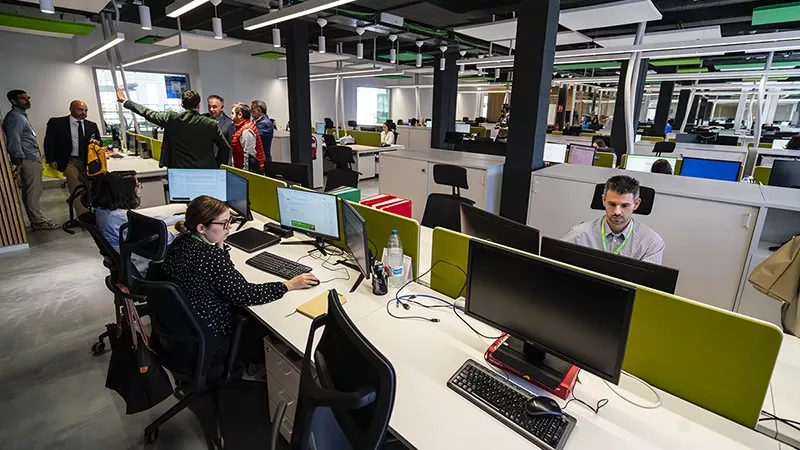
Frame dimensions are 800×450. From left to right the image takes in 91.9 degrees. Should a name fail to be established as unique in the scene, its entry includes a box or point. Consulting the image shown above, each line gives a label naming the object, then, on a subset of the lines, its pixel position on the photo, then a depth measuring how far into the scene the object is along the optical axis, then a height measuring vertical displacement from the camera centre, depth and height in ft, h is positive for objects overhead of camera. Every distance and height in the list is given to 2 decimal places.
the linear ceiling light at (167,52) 16.26 +3.13
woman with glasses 5.72 -2.15
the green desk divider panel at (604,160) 17.74 -1.05
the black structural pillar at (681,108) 38.45 +3.08
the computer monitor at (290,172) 11.55 -1.35
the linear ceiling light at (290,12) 10.33 +3.36
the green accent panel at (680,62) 22.77 +4.52
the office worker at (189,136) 12.46 -0.38
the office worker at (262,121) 16.14 +0.20
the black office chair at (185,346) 5.38 -3.37
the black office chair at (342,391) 2.69 -1.94
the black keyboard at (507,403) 3.72 -2.78
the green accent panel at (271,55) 27.04 +4.95
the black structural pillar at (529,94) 10.78 +1.13
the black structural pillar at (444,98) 25.16 +2.14
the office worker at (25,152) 14.70 -1.28
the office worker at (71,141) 15.60 -0.84
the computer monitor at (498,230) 5.75 -1.50
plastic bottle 6.80 -2.22
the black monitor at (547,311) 3.89 -1.93
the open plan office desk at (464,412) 3.72 -2.83
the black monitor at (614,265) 4.47 -1.54
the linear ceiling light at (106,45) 13.92 +3.04
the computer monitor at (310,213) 7.98 -1.79
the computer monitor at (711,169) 13.99 -1.06
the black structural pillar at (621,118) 22.33 +1.11
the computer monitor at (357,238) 6.30 -1.87
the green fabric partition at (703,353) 3.75 -2.19
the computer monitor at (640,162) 15.56 -0.98
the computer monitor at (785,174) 13.88 -1.12
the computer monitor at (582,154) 17.22 -0.81
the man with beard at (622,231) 6.65 -1.63
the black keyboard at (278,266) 7.32 -2.66
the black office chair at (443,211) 9.70 -1.99
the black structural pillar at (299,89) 18.10 +1.76
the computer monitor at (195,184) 10.34 -1.59
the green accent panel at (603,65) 24.38 +4.55
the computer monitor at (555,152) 18.61 -0.83
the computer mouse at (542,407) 3.87 -2.68
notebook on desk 5.86 -2.71
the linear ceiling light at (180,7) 10.71 +3.26
